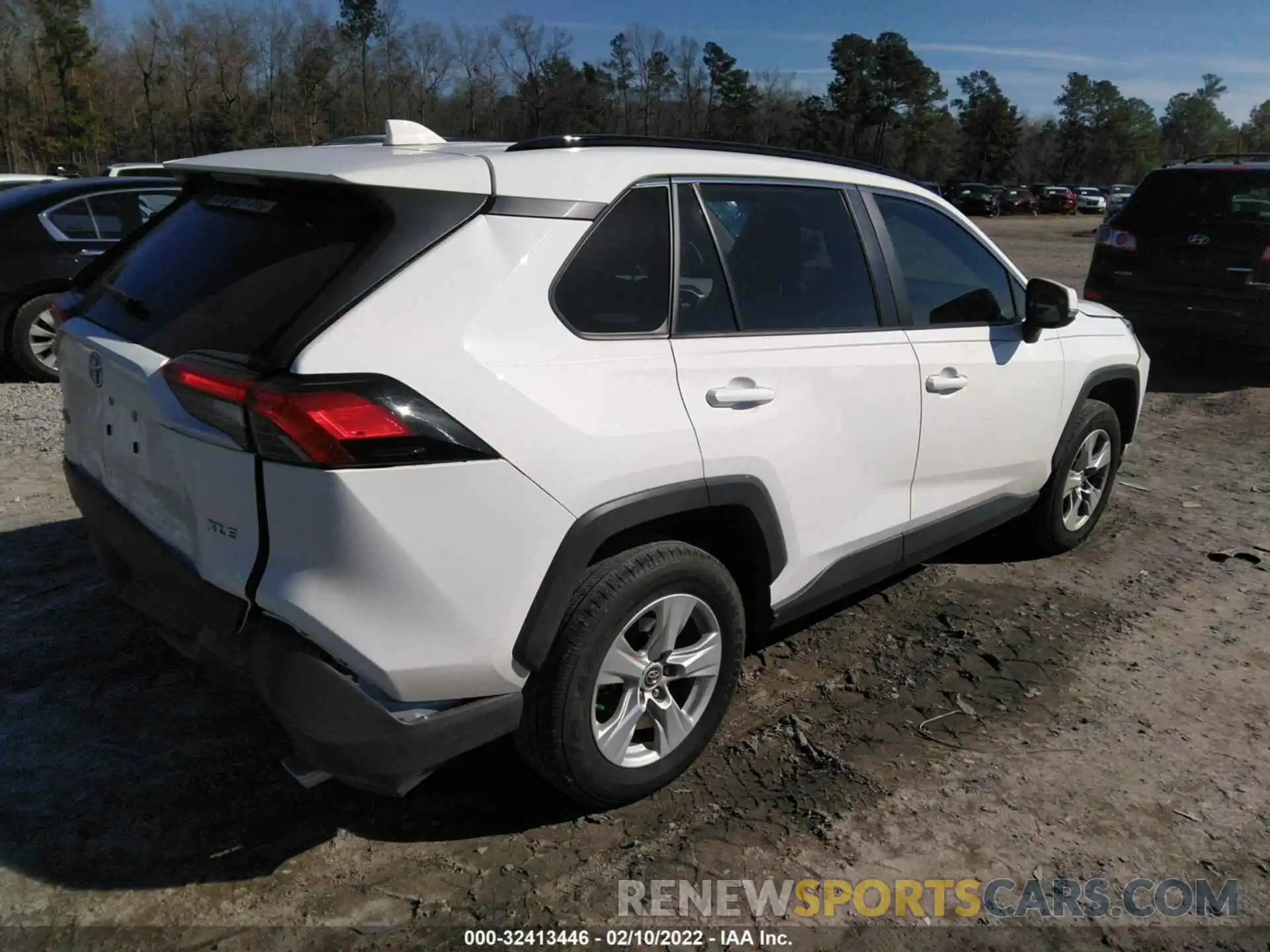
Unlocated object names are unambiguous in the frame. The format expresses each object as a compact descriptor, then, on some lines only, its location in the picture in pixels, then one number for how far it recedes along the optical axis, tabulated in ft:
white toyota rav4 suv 7.21
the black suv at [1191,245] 27.17
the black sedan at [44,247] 24.56
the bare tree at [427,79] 253.44
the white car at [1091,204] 206.69
